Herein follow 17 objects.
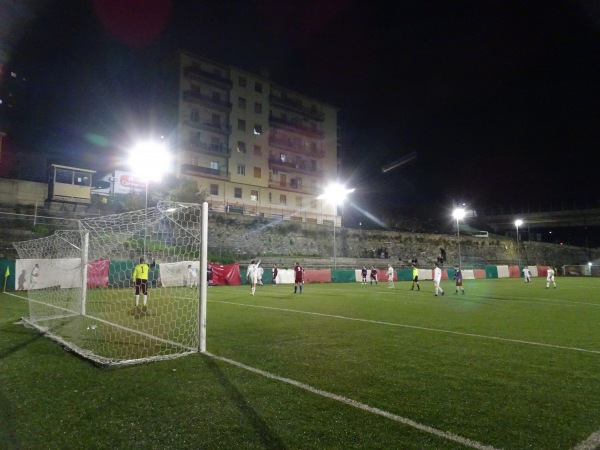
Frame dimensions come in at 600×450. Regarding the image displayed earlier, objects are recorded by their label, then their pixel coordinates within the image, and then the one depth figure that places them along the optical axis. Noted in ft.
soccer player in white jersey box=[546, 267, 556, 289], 87.15
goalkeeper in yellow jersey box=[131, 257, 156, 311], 44.91
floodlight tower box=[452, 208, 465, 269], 148.93
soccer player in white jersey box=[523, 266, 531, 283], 112.66
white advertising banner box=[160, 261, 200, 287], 73.26
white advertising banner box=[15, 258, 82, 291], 51.13
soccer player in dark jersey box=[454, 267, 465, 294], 71.72
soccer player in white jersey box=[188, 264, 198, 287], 55.36
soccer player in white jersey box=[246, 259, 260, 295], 65.03
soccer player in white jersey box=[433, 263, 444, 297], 68.44
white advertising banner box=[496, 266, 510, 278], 151.94
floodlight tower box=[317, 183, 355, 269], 133.28
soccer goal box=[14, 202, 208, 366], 24.35
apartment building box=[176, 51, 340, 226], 155.53
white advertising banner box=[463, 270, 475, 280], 138.15
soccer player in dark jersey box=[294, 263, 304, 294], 72.43
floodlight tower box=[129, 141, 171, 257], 86.02
